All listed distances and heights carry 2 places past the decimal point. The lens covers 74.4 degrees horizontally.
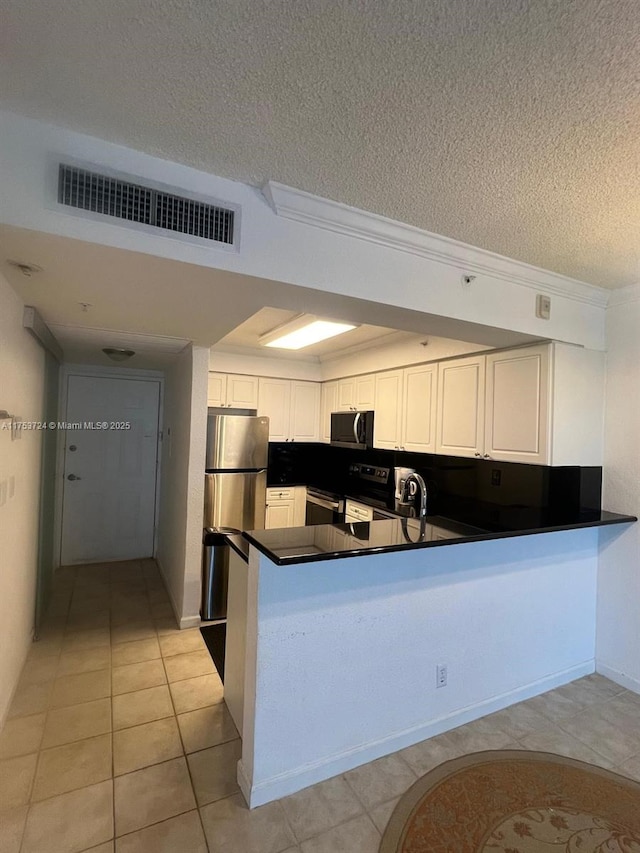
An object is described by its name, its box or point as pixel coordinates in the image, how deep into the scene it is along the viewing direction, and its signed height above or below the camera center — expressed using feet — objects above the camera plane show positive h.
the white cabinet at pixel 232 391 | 14.19 +1.31
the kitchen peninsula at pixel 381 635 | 5.64 -3.16
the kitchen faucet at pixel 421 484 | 7.73 -0.95
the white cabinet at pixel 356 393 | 13.70 +1.34
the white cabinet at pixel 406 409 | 11.39 +0.73
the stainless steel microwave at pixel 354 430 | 13.64 +0.10
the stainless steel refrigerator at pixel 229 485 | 11.07 -1.59
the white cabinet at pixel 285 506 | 15.01 -2.75
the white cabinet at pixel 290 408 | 15.24 +0.85
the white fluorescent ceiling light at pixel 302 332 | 9.52 +2.50
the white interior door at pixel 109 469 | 14.51 -1.57
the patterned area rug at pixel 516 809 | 5.03 -4.84
